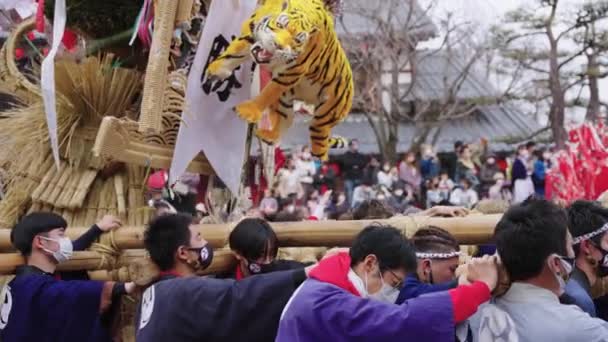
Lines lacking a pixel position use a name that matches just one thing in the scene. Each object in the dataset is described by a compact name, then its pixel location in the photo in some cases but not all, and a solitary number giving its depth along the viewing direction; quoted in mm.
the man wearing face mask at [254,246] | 3377
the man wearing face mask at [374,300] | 2375
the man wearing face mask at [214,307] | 2830
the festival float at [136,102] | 3824
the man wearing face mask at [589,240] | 3025
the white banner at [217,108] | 3988
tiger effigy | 3814
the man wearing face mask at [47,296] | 3559
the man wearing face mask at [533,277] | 2330
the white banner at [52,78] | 3750
